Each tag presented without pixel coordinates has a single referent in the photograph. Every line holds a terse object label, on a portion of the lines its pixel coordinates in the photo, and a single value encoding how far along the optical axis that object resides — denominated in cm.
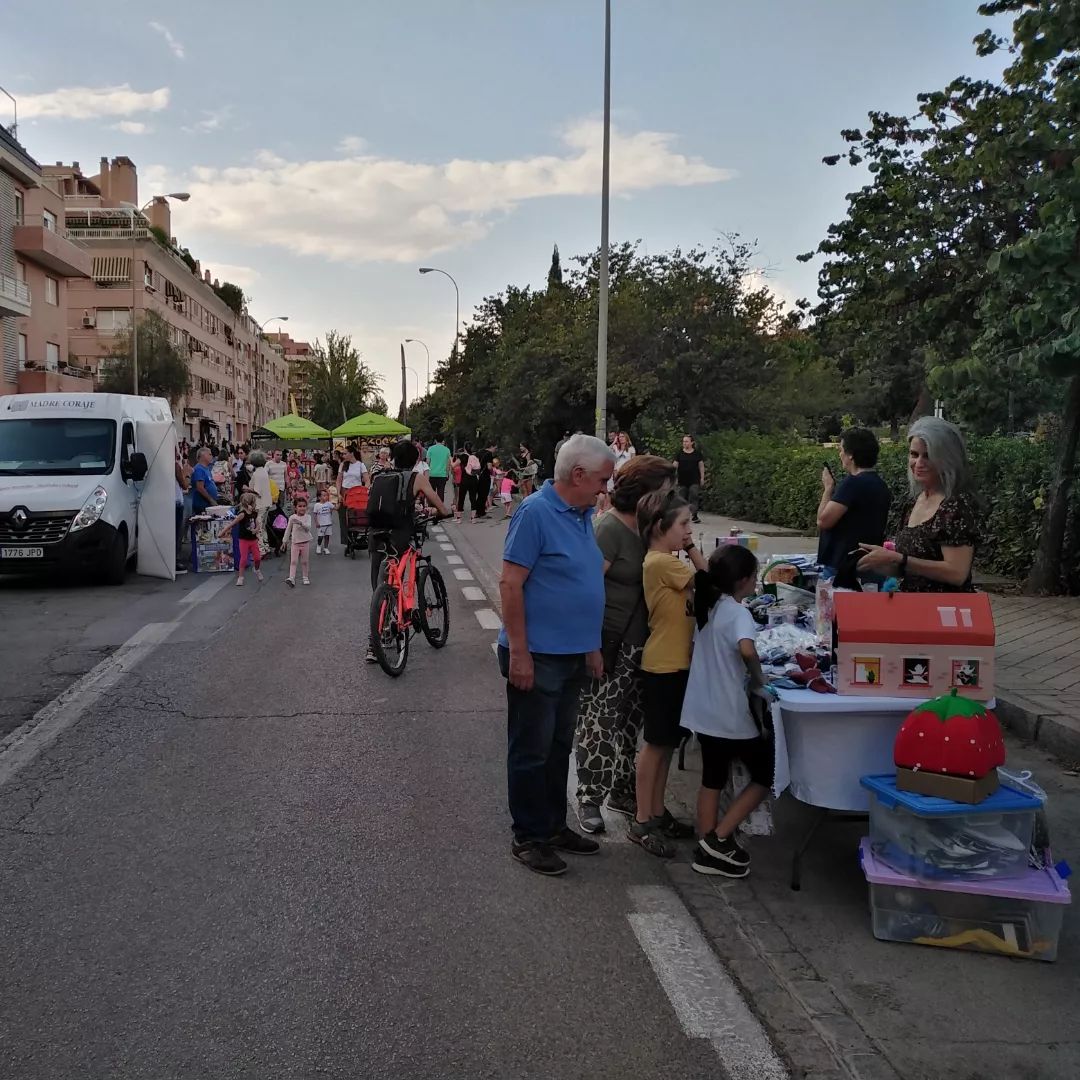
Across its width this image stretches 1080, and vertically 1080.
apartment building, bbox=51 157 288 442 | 6488
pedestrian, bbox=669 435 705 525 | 2055
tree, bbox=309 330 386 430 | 9244
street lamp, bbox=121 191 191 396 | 4456
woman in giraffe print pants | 472
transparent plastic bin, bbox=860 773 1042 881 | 375
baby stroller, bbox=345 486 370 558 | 1653
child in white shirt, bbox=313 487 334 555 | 1727
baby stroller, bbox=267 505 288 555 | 1678
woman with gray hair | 493
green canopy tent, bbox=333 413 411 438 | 3238
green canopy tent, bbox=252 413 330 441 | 3412
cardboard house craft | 413
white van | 1260
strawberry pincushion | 373
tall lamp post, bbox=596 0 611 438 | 2108
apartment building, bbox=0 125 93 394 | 4206
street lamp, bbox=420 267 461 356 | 5830
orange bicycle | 809
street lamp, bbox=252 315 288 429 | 11309
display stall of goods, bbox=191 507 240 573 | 1466
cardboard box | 372
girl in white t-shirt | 434
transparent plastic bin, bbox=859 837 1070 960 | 370
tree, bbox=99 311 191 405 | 5566
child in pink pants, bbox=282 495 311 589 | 1345
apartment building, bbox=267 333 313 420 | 14250
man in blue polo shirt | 429
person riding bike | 832
